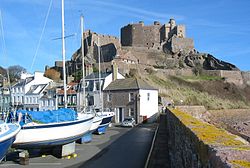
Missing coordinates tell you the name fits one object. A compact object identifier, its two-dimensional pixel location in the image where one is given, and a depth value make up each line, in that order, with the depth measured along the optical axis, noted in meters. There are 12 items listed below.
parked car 35.11
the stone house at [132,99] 39.12
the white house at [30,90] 51.31
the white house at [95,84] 42.56
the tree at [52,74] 70.81
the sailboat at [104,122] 27.61
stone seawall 2.91
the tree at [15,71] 83.10
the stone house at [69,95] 44.94
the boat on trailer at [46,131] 14.98
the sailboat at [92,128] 21.98
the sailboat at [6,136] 11.14
